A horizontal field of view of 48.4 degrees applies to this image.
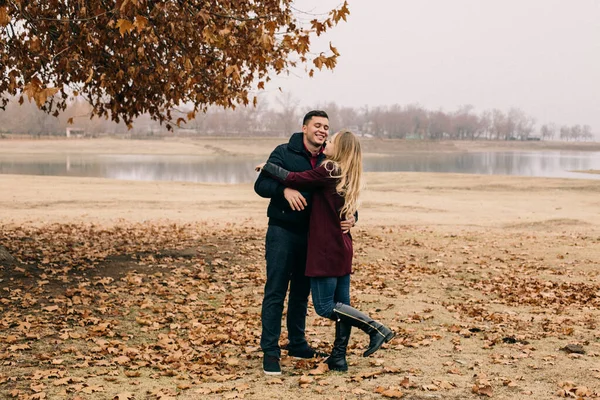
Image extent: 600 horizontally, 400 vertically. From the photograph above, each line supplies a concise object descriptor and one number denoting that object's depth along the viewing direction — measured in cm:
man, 626
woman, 609
